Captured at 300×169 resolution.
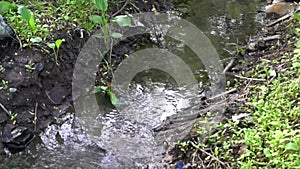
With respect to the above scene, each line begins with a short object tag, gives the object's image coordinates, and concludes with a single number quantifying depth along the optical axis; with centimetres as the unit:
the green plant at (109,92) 359
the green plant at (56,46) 350
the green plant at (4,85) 332
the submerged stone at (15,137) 305
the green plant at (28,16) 343
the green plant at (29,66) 346
